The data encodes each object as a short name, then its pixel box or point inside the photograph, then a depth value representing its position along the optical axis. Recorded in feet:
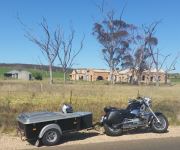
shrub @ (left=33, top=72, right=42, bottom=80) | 133.86
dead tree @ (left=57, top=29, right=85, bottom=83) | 87.68
